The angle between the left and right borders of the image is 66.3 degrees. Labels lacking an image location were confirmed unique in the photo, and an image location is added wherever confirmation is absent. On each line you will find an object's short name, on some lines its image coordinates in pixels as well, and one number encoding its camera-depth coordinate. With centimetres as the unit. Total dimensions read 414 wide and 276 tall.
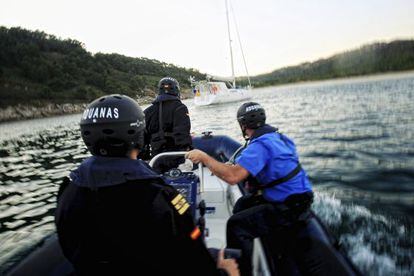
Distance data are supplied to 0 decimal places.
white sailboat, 4151
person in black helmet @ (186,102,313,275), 285
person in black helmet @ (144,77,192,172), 466
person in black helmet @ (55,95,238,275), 131
